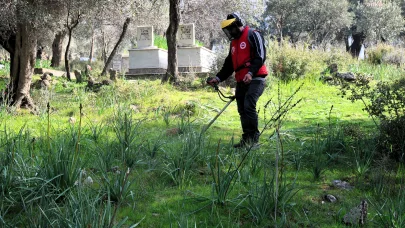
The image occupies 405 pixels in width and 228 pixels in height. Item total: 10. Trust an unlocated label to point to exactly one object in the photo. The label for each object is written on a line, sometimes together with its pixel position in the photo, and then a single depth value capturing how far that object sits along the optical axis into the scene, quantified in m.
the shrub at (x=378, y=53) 17.52
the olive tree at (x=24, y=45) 8.16
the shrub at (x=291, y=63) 12.35
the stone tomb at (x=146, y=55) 16.44
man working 4.79
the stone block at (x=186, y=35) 16.52
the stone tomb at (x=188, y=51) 16.39
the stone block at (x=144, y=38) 16.53
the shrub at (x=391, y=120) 4.02
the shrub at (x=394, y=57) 16.75
